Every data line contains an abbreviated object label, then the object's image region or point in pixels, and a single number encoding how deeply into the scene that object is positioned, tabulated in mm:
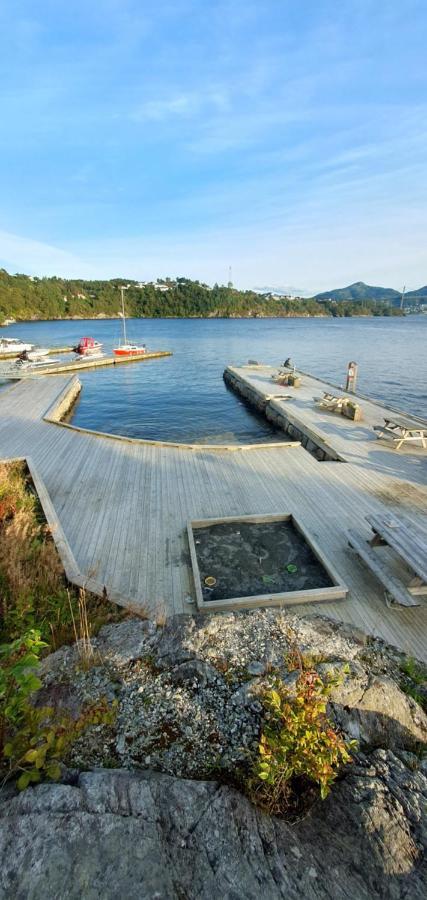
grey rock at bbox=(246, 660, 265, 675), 3631
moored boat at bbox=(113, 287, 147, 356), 38031
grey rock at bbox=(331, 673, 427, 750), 3186
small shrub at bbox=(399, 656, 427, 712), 3863
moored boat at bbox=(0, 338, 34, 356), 34219
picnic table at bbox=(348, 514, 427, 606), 5457
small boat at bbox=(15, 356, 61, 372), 26903
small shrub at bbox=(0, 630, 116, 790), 2461
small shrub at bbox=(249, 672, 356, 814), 2436
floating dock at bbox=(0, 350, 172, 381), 24341
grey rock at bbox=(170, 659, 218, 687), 3590
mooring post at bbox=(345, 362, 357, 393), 18422
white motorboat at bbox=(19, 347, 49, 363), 32125
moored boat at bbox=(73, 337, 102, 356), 35938
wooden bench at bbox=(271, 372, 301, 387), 21511
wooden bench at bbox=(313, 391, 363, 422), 14766
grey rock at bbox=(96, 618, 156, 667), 3891
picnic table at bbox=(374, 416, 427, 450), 12055
